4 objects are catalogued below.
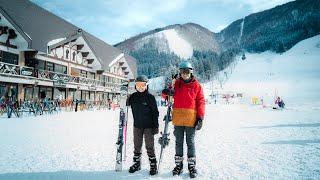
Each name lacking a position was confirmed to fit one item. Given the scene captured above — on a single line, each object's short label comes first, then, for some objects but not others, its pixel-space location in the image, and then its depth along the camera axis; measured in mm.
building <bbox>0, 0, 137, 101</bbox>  19607
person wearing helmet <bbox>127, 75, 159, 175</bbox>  4223
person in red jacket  4112
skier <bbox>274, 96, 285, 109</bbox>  28317
